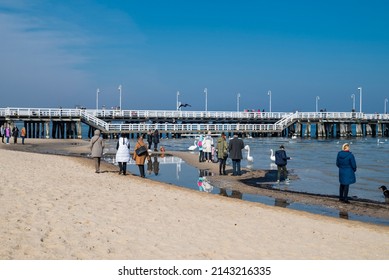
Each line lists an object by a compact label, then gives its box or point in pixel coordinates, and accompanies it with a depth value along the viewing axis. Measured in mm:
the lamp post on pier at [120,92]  69988
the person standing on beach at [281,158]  16161
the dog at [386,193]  13248
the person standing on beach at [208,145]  22531
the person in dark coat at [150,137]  30366
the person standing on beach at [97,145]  15551
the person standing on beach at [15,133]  35656
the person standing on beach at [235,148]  16906
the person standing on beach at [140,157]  15547
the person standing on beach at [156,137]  29542
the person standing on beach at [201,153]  23328
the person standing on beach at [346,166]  11859
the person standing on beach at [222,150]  17141
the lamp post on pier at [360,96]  81975
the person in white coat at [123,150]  15195
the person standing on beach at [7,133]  35312
